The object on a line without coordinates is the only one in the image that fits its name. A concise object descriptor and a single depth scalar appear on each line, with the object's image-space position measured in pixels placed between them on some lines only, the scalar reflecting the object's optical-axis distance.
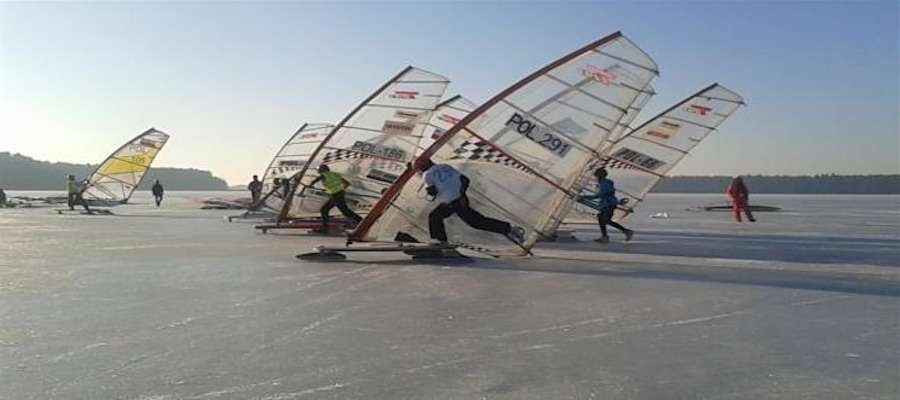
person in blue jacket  11.06
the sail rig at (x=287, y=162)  17.17
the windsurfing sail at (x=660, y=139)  14.81
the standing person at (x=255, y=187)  21.52
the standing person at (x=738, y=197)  16.94
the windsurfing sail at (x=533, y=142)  8.17
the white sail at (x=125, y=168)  26.34
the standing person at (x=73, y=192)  21.75
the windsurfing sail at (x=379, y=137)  12.79
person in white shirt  7.88
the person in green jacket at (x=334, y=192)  11.80
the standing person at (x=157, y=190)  30.25
